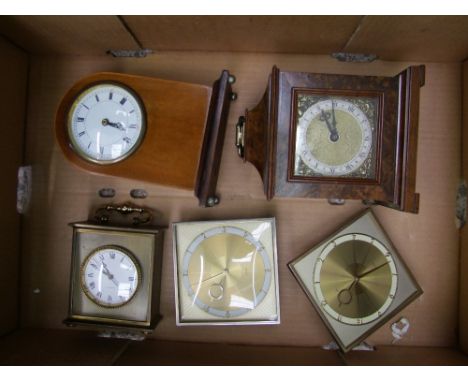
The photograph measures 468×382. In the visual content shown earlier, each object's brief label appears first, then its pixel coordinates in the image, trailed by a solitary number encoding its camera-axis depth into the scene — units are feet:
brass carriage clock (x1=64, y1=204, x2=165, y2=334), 1.55
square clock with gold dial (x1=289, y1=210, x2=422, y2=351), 1.59
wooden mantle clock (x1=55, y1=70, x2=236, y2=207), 1.44
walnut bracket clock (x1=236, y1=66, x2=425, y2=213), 1.25
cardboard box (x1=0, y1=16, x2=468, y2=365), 1.65
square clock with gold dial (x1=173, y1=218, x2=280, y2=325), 1.58
